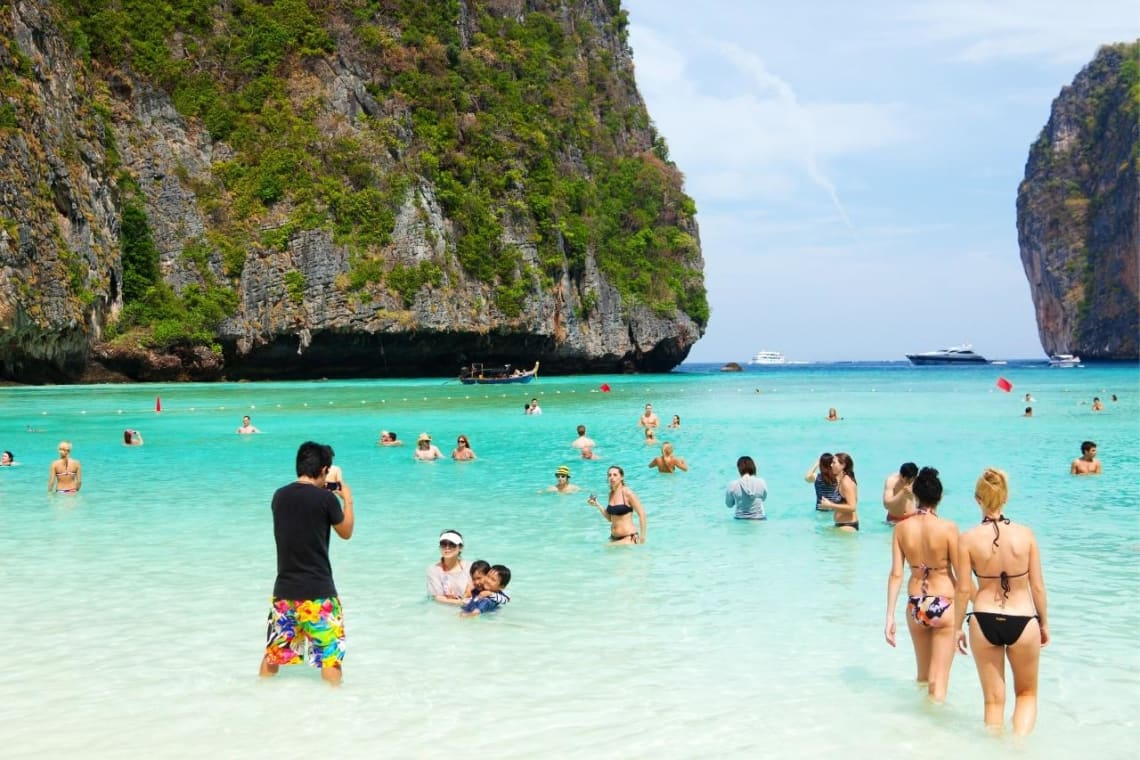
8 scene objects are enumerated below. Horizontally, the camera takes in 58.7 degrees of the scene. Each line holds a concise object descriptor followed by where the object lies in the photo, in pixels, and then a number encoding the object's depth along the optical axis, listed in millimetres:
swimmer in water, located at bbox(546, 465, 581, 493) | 16266
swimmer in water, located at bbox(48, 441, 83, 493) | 17016
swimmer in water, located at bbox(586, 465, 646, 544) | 12352
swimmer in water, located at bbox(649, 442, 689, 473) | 19891
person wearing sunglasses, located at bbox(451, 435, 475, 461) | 22125
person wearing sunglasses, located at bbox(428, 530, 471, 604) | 9680
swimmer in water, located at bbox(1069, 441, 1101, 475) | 19031
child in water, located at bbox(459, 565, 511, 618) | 9305
